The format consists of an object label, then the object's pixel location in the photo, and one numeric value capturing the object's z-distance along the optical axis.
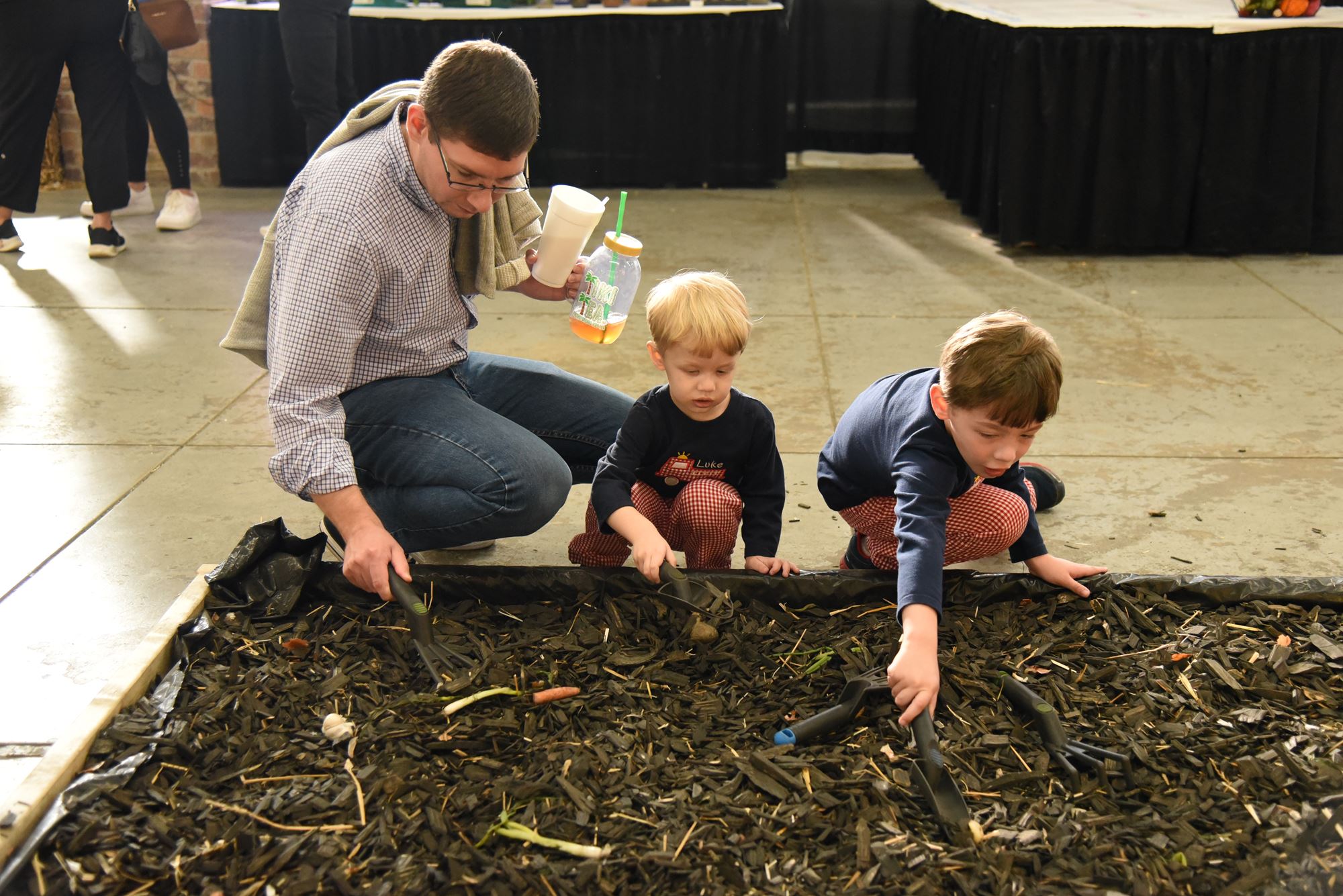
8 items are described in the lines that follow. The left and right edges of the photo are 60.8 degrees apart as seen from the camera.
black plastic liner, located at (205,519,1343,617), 2.29
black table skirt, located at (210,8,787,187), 6.67
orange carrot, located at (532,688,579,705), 1.98
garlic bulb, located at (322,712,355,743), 1.88
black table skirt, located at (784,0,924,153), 7.40
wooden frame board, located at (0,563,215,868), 1.67
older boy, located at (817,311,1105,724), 1.95
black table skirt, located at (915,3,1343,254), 5.17
